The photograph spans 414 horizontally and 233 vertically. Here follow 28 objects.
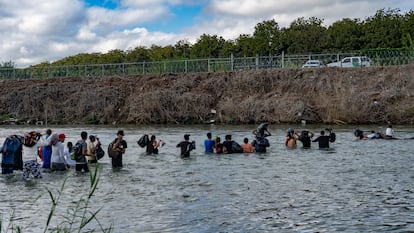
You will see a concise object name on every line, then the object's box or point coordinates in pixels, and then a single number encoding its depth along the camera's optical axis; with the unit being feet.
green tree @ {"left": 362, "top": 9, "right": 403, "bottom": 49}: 210.18
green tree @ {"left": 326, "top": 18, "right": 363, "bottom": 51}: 217.15
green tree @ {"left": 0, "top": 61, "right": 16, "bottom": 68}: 224.66
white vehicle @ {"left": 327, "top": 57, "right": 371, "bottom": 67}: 168.55
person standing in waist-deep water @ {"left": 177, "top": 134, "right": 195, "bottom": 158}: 81.61
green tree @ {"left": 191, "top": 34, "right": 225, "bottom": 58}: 242.37
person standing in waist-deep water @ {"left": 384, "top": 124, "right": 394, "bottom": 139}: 100.48
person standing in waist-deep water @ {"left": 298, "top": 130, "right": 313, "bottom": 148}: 90.84
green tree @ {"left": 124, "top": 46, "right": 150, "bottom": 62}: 274.16
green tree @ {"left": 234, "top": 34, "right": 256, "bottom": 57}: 231.63
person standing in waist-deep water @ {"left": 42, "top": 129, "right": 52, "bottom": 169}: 66.49
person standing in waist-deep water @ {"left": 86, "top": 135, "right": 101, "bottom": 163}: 65.58
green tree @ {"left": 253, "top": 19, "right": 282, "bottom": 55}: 229.66
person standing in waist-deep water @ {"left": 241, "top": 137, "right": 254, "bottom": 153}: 85.56
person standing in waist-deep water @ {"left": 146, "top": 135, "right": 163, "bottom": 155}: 86.02
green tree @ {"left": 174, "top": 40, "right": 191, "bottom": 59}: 257.96
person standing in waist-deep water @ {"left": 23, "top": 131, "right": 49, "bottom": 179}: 62.69
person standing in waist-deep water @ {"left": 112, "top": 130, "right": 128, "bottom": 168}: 68.69
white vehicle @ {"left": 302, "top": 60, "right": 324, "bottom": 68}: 171.30
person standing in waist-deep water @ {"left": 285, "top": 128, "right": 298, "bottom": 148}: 91.45
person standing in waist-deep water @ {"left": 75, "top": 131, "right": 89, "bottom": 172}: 65.10
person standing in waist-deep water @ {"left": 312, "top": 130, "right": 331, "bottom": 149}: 89.86
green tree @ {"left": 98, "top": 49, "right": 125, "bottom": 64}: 276.41
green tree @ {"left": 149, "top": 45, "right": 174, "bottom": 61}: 260.62
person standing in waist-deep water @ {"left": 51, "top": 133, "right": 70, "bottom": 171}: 65.46
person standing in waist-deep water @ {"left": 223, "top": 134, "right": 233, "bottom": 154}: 84.48
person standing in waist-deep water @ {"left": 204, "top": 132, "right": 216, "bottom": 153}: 85.05
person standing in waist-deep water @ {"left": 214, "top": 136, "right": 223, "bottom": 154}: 84.23
